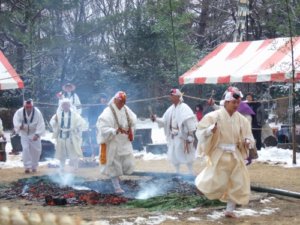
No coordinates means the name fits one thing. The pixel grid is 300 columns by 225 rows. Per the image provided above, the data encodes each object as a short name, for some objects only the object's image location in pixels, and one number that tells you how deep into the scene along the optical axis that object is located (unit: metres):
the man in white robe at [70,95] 16.36
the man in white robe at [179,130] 11.82
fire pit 8.63
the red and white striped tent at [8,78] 15.84
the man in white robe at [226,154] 7.50
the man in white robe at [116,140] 9.80
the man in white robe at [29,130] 13.61
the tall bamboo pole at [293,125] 13.94
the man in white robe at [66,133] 13.58
